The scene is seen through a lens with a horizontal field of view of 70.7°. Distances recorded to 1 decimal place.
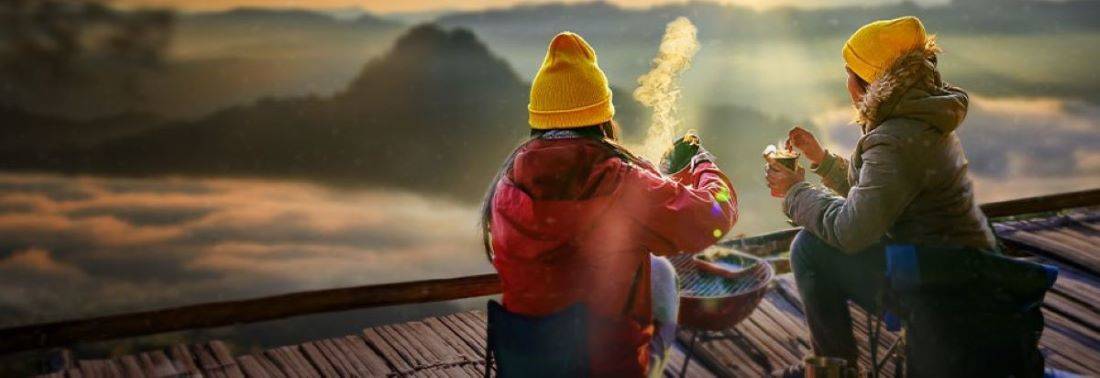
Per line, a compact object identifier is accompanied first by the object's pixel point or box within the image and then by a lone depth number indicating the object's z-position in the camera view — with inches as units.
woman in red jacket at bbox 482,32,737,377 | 92.9
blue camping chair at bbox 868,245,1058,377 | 104.1
